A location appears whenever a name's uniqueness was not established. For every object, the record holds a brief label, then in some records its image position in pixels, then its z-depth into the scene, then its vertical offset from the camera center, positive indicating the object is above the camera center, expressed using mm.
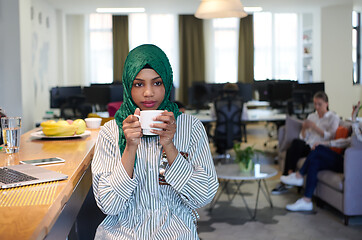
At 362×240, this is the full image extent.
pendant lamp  5120 +968
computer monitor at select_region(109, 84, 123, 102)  6533 +73
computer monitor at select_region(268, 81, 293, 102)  8352 +97
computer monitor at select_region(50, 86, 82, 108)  7422 +77
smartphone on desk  1853 -249
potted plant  4652 -628
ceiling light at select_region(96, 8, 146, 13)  10342 +1965
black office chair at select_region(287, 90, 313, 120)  7941 -110
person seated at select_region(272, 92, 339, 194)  5336 -426
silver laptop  1490 -257
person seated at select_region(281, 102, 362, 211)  4652 -691
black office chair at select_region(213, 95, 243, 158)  6867 -346
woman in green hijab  1641 -263
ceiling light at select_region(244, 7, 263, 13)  10188 +1926
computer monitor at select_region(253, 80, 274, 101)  8664 +152
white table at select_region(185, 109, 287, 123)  7160 -309
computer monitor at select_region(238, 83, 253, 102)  8547 +100
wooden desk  1092 -284
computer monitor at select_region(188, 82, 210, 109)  8492 +55
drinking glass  2127 -152
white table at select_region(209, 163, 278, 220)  4457 -753
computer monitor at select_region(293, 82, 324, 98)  7941 +145
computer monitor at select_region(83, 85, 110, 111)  7914 +58
